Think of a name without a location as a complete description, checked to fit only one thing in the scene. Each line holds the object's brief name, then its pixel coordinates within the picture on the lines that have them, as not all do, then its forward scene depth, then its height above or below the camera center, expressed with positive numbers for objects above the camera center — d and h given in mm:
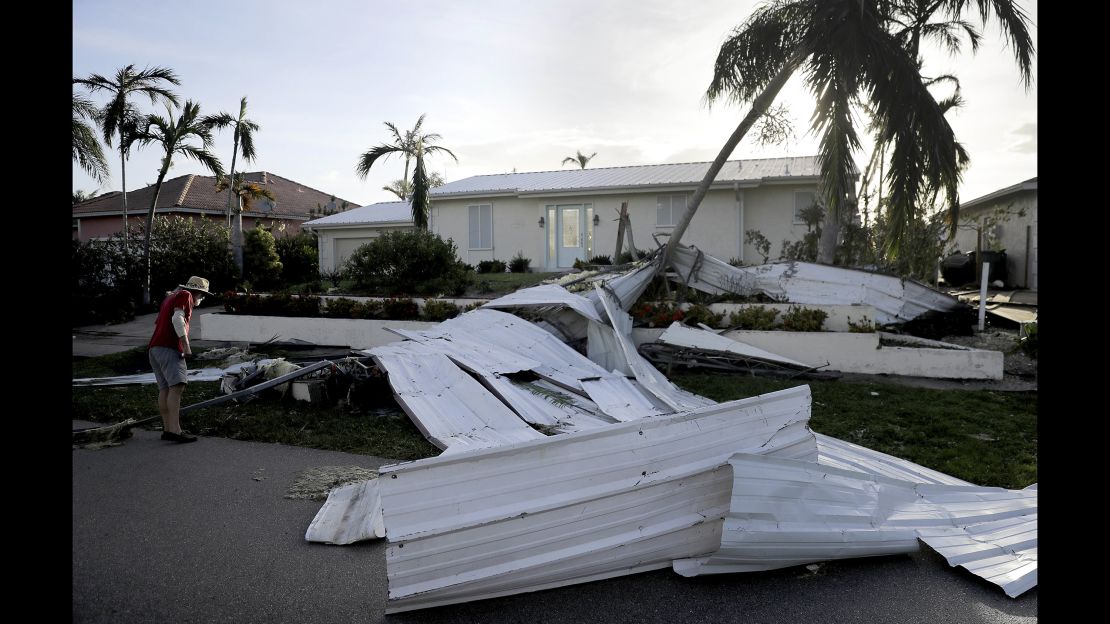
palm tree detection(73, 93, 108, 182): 18656 +4020
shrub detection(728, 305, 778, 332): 10680 -524
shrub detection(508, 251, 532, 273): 21156 +681
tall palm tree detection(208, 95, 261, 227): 22578 +5074
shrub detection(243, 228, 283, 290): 22594 +944
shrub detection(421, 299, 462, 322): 12117 -422
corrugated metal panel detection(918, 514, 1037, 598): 3518 -1486
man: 6621 -693
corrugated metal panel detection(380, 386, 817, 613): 3336 -1159
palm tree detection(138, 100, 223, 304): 19484 +4428
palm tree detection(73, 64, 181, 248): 18750 +5466
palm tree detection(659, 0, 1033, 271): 10797 +3176
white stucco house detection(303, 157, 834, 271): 19797 +2412
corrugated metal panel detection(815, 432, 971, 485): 4930 -1348
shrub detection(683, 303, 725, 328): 10992 -504
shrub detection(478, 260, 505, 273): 21203 +627
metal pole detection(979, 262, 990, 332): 12253 -253
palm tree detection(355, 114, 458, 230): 22108 +3697
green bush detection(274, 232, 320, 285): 25375 +1061
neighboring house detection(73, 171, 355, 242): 27891 +3564
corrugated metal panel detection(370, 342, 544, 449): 6102 -1157
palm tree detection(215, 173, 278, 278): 22094 +3361
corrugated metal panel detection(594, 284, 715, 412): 7590 -1074
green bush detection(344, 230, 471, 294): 14844 +478
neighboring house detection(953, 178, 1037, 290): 21609 +1735
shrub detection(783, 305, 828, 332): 10398 -534
